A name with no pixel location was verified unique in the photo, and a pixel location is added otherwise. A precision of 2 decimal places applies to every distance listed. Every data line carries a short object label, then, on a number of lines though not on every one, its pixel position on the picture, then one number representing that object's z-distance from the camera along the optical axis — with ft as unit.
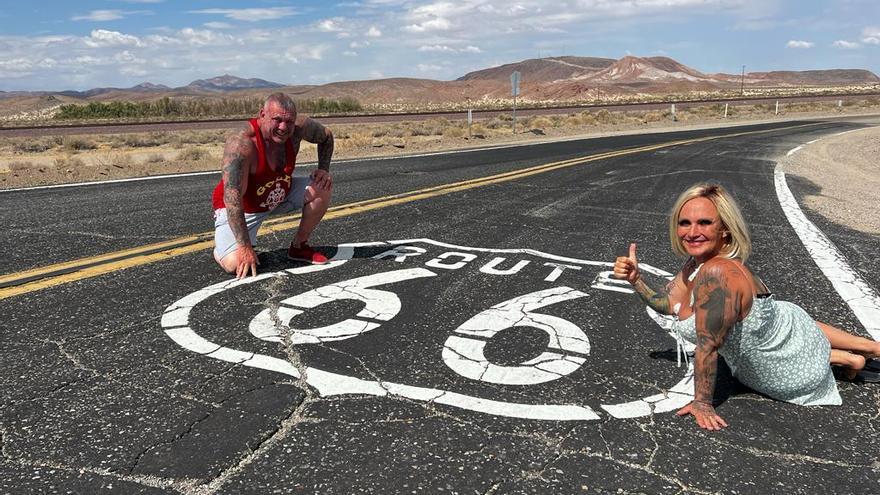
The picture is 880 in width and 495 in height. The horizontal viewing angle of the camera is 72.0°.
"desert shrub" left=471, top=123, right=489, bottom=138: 85.63
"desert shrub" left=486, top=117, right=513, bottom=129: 110.11
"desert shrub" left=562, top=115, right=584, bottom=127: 110.86
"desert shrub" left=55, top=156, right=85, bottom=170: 49.90
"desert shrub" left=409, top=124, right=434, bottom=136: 102.06
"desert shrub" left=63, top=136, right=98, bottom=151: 81.37
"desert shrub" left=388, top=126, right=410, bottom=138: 100.42
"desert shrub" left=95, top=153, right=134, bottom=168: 55.17
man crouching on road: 13.87
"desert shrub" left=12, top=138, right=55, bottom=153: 79.84
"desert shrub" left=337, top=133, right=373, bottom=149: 68.95
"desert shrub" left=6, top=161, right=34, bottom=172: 51.72
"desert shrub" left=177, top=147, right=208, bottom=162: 56.95
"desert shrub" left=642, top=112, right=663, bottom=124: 121.44
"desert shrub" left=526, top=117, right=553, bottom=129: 107.55
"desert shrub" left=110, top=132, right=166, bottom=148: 89.98
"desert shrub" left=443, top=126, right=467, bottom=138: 88.16
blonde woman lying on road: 7.95
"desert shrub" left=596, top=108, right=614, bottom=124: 121.72
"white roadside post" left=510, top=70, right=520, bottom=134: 80.32
